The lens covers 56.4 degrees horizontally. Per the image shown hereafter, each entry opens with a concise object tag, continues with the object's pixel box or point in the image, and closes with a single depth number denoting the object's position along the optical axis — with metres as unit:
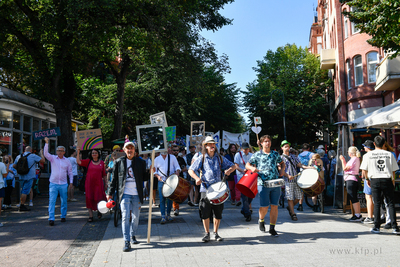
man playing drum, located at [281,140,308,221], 9.22
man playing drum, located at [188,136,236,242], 6.95
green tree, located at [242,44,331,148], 36.81
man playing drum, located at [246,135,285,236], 7.23
